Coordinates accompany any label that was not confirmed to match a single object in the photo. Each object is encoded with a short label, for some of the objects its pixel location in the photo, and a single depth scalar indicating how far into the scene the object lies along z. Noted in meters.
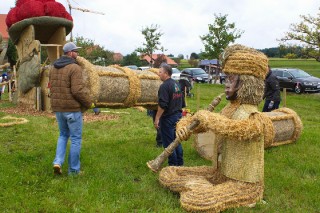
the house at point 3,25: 51.88
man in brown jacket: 5.14
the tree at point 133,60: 49.56
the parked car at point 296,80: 20.95
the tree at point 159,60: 38.29
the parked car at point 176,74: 28.75
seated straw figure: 4.04
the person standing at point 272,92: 8.79
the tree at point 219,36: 30.27
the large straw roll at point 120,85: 5.75
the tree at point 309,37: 19.72
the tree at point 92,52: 35.44
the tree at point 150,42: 37.81
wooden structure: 12.70
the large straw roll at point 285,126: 7.63
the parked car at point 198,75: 30.36
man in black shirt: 5.72
